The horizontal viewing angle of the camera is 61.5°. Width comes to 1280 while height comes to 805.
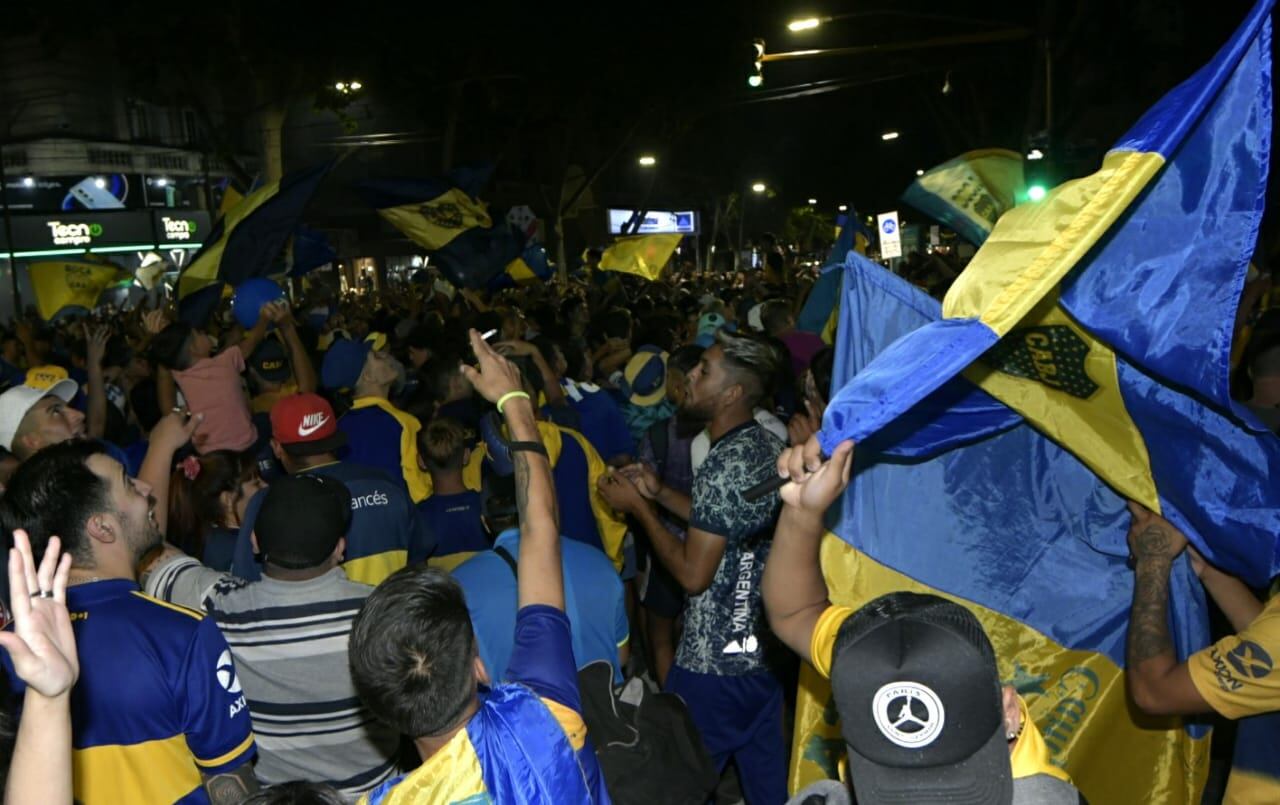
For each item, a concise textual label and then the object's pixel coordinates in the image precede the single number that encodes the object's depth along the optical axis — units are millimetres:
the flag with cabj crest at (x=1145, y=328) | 2520
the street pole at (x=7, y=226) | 26762
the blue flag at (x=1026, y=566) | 3590
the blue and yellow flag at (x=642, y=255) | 16141
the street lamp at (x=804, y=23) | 15320
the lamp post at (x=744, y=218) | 60831
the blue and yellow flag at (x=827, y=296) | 8875
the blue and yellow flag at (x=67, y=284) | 13297
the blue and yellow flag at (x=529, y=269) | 15328
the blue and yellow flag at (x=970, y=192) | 8945
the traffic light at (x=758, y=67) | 17250
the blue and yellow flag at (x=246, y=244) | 9750
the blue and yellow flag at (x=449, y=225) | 11930
